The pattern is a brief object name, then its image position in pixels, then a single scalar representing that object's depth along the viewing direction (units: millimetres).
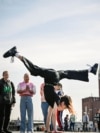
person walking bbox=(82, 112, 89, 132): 25812
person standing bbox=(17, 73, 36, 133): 9992
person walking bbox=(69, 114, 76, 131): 26500
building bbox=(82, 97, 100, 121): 76588
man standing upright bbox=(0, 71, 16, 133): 10023
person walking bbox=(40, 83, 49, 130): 10592
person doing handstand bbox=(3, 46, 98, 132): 9461
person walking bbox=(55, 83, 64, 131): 12483
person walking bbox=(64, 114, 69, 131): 24892
